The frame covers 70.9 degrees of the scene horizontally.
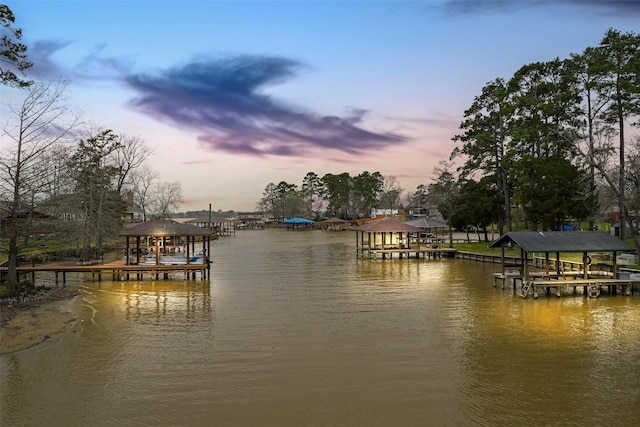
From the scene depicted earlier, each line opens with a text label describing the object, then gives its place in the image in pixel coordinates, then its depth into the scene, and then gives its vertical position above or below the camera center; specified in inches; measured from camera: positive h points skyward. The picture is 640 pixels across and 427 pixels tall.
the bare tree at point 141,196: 2288.1 +144.0
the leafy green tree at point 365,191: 4109.3 +266.1
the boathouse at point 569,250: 765.9 -55.3
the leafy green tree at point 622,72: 1003.9 +329.8
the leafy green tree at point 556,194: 1188.5 +65.4
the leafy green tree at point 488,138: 1435.8 +261.5
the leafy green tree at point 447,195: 1673.2 +94.5
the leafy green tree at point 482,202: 1536.7 +56.2
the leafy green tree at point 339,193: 4188.0 +258.8
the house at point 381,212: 4212.1 +72.5
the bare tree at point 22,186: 689.6 +57.3
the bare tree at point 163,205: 3059.8 +115.4
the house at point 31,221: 712.0 +3.3
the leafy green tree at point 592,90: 992.9 +318.1
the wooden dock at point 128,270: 942.4 -101.7
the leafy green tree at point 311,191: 4729.3 +311.1
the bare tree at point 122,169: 1716.3 +207.4
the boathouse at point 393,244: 1416.1 -82.7
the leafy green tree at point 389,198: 4659.5 +227.4
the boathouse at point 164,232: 986.1 -23.7
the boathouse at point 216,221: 3130.2 -5.1
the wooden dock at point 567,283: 762.8 -113.7
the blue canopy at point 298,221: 3776.3 -4.6
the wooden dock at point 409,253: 1406.4 -107.4
